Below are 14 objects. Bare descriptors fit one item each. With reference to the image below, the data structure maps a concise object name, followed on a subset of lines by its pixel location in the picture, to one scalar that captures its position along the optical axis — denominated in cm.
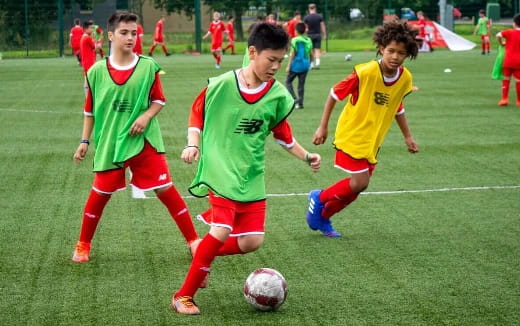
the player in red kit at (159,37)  4266
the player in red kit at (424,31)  3959
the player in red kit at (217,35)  3266
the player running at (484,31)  3931
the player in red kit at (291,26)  3423
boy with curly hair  740
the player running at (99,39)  3404
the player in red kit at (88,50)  1859
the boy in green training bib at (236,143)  569
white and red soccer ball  579
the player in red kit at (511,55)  1861
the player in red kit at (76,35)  3625
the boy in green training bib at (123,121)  694
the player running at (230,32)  4222
